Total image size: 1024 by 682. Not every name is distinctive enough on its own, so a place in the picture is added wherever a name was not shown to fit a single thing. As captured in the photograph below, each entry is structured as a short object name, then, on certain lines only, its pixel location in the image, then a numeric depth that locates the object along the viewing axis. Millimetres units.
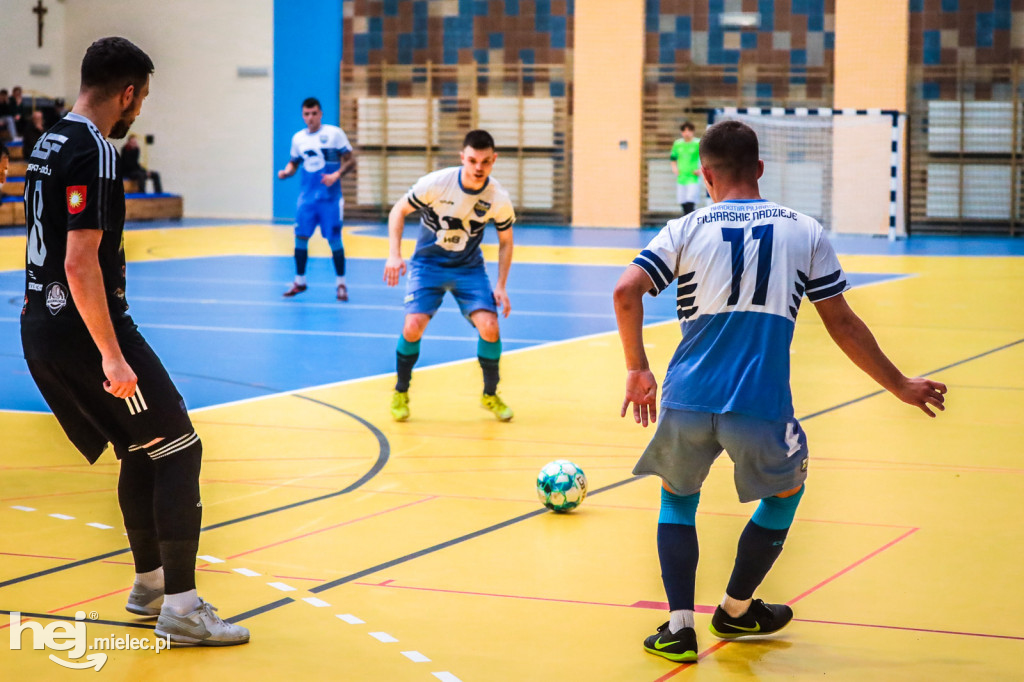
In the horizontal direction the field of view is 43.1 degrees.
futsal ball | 6016
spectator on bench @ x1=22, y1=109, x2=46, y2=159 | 26953
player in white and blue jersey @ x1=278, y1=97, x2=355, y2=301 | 15398
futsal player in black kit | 3926
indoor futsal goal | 27812
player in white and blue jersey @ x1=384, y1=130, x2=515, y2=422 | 8508
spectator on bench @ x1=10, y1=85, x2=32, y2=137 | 28125
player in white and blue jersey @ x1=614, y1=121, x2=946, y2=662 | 4055
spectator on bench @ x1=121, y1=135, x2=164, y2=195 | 30547
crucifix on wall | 31875
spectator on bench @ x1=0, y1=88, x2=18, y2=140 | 28297
